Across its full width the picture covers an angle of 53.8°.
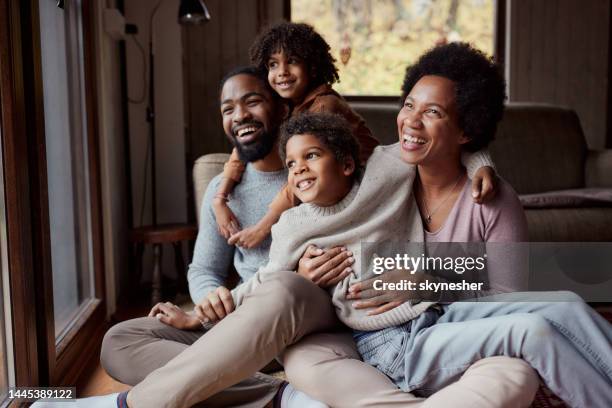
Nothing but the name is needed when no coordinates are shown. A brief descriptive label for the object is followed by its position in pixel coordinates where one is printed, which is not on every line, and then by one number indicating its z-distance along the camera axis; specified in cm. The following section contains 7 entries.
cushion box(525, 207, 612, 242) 271
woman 112
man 130
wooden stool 286
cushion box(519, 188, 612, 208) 279
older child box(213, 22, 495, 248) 171
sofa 312
